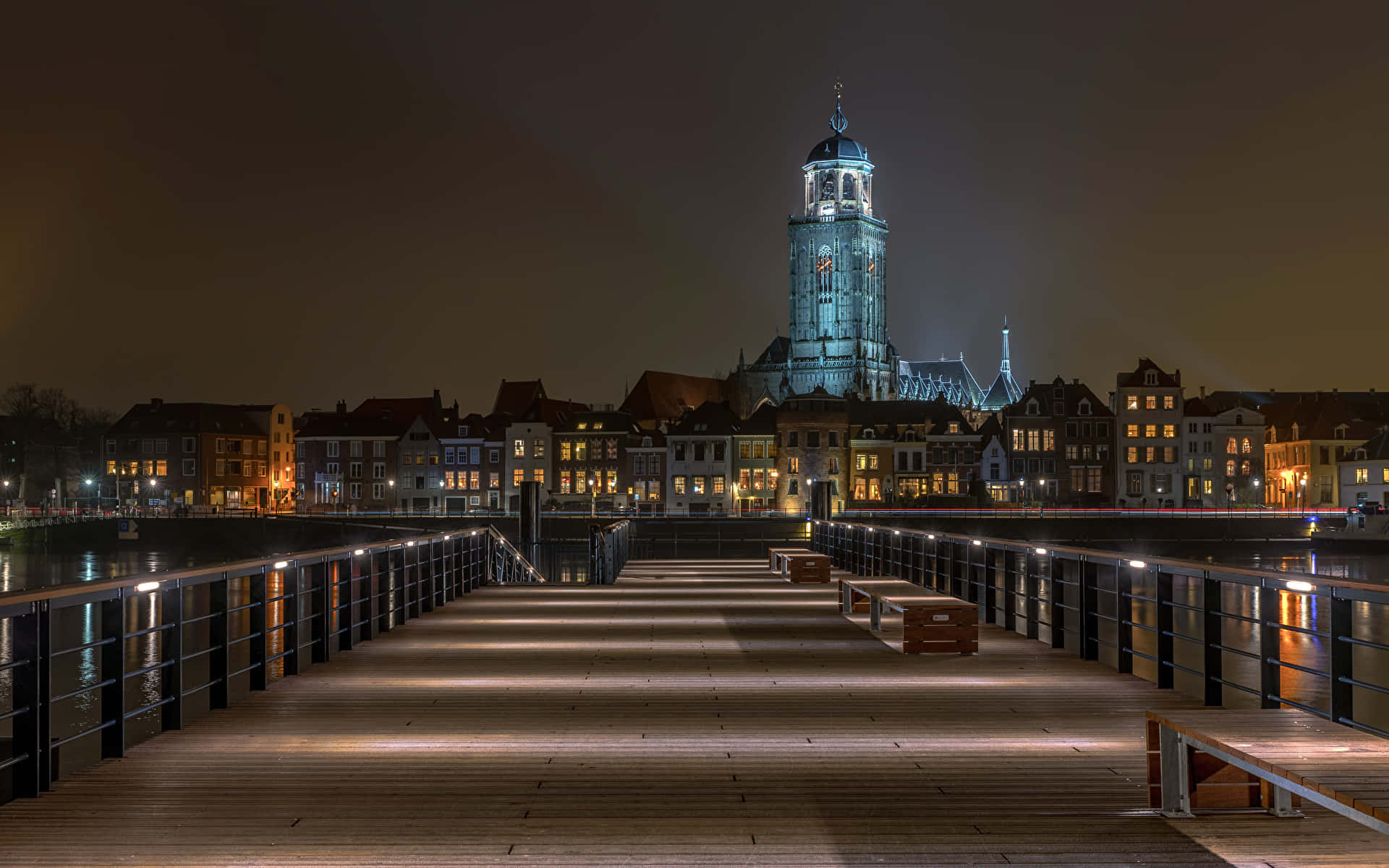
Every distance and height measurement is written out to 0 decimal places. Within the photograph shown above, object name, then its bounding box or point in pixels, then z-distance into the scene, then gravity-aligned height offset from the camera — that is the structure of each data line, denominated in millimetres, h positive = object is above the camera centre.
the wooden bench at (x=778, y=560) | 23203 -1725
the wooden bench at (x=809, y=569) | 20594 -1613
